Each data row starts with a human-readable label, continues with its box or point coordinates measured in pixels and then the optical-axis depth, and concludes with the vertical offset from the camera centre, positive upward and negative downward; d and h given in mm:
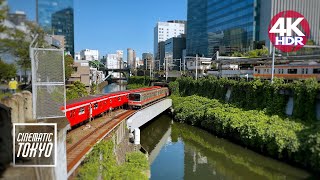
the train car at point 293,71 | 32047 +215
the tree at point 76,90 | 38219 -2691
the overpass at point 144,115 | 25247 -4787
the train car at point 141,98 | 35812 -3424
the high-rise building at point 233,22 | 66375 +13813
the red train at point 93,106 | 21922 -3240
